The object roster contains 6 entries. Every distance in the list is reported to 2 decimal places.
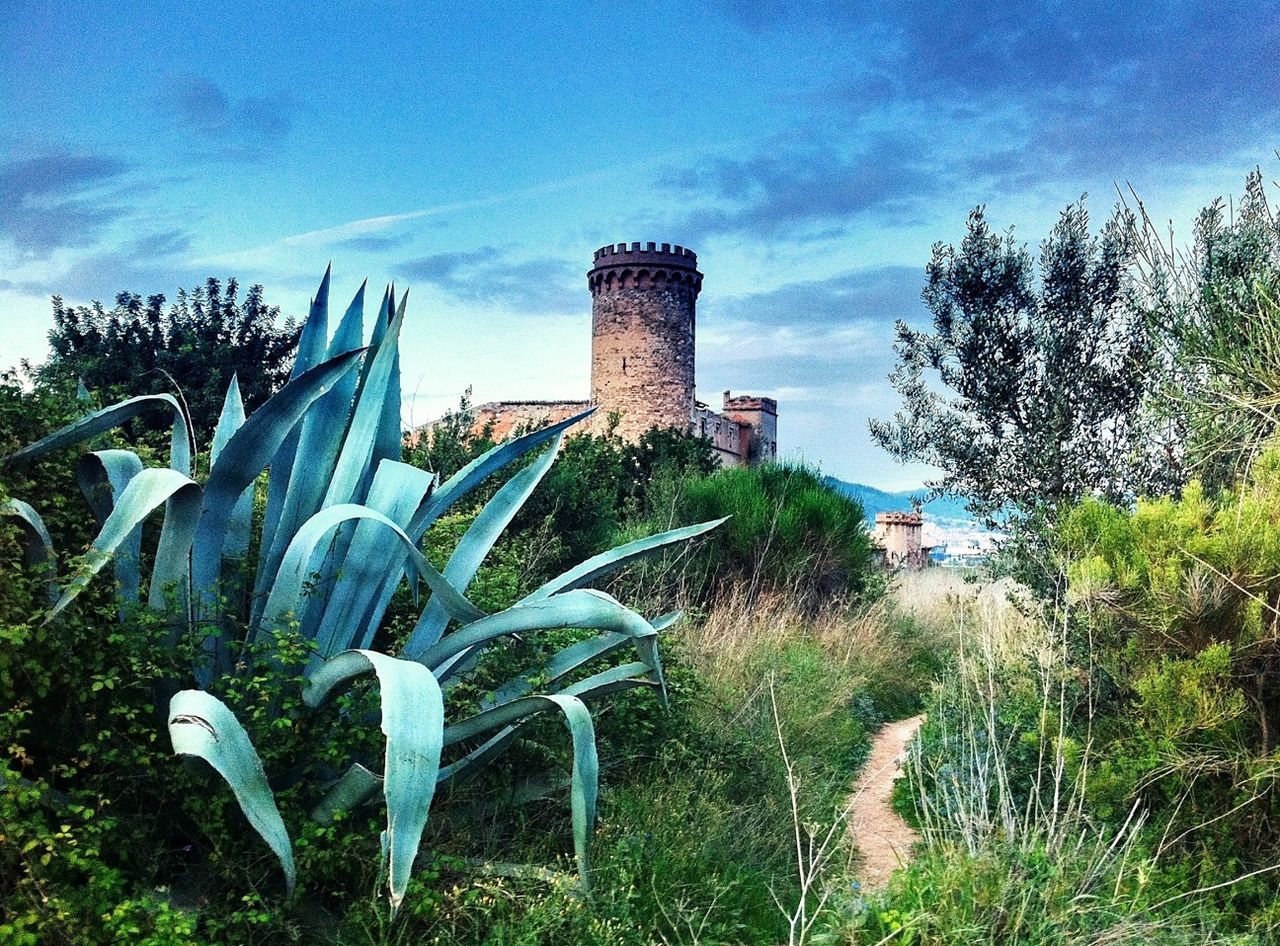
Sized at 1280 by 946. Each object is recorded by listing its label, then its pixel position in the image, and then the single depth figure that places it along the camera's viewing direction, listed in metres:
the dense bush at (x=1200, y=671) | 3.95
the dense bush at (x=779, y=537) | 9.62
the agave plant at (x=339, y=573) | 2.61
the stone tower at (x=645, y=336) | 28.56
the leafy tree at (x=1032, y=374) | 6.75
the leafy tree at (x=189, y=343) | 13.80
